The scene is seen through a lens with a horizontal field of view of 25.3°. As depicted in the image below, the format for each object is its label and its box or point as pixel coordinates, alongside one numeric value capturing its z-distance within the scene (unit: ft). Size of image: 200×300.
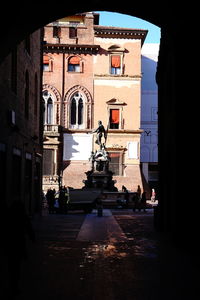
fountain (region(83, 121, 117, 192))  119.96
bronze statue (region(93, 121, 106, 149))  125.18
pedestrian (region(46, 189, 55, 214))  90.69
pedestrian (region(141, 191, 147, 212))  102.03
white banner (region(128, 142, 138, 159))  154.17
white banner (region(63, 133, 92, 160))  152.97
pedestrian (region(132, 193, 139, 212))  99.96
